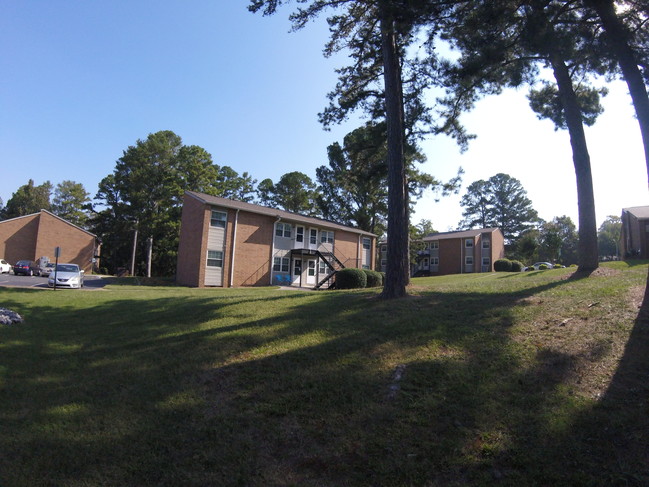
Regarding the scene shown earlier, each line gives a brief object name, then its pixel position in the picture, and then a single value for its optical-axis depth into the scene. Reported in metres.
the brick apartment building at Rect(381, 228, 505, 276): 47.00
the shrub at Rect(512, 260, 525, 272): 41.17
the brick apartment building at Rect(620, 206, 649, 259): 24.77
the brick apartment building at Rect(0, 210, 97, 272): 37.41
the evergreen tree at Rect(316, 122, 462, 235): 23.91
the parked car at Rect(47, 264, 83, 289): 19.28
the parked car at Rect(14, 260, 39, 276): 31.06
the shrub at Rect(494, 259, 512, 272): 40.66
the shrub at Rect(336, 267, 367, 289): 21.67
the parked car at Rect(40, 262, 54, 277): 31.42
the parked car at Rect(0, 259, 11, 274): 31.55
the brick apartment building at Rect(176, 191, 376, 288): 23.78
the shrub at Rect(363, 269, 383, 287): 23.17
